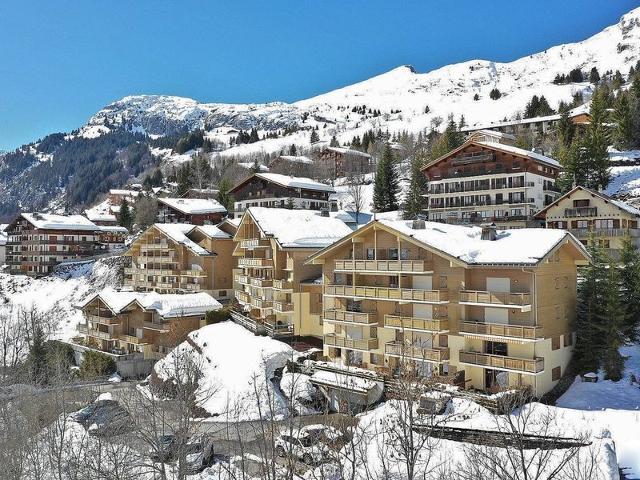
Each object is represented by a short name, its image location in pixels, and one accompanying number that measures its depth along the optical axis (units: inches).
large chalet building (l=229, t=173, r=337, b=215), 3216.0
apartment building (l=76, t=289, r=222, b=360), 2036.2
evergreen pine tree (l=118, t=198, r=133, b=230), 4586.6
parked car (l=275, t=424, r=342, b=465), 823.7
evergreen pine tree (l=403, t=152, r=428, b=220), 2893.7
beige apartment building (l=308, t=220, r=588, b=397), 1217.4
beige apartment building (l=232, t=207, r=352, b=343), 1806.1
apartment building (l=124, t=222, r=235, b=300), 2433.6
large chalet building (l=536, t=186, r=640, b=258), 1894.7
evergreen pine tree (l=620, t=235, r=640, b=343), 1296.8
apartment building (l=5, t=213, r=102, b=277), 3720.5
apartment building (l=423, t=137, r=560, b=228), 2406.0
